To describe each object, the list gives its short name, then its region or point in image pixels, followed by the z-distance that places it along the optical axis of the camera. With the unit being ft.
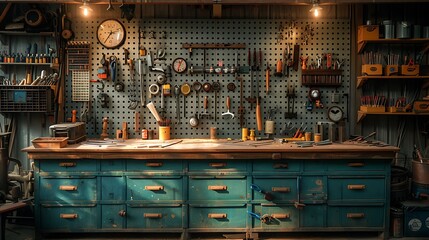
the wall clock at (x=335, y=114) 13.22
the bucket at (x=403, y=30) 12.35
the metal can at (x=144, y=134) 13.08
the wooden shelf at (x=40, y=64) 12.62
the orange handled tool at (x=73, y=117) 13.14
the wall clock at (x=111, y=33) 13.11
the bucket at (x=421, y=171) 12.20
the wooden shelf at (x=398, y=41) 12.44
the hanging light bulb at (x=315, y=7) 11.27
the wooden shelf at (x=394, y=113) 12.45
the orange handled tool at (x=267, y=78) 13.15
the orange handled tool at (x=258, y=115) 13.14
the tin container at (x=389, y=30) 12.47
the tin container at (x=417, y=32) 12.59
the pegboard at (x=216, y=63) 13.20
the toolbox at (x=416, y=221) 11.51
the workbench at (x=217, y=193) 11.25
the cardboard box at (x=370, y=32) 12.44
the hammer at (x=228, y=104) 13.20
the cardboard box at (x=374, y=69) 12.45
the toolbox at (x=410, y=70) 12.42
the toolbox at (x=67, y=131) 11.72
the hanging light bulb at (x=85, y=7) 11.32
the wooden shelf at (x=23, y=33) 12.63
